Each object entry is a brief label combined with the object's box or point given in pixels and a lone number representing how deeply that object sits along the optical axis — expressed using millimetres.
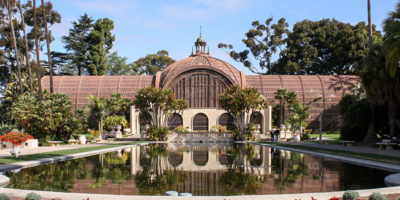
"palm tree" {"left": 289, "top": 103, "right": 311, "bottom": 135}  45344
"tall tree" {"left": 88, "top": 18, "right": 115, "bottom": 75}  75425
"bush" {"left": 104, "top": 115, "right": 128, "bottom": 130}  51562
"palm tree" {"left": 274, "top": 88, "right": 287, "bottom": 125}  51438
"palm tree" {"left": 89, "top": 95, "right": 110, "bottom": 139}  43875
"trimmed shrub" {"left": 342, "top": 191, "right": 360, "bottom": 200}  9281
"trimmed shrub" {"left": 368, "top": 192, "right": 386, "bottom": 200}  9031
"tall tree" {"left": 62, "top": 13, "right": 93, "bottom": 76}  78625
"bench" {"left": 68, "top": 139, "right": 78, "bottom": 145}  35600
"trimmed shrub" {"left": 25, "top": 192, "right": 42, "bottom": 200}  9086
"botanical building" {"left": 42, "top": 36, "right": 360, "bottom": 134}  57156
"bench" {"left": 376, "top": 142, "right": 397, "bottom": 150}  27323
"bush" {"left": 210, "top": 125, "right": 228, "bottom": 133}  52856
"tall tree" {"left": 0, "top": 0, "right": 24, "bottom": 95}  38909
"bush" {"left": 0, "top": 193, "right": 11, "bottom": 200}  8874
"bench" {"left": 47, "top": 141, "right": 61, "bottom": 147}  33288
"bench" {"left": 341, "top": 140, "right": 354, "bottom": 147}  32844
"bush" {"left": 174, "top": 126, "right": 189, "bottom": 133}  51031
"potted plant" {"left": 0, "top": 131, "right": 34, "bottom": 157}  24781
